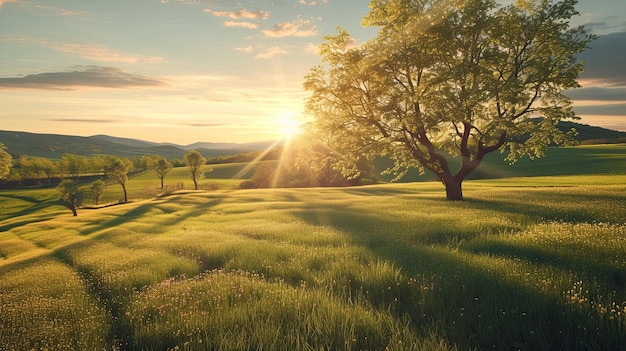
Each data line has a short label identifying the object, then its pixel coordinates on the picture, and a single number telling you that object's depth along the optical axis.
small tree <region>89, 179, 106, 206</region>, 88.06
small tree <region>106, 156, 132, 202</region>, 83.38
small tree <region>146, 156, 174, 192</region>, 94.88
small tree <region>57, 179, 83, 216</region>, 65.62
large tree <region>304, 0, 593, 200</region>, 23.12
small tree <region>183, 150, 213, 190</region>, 88.48
